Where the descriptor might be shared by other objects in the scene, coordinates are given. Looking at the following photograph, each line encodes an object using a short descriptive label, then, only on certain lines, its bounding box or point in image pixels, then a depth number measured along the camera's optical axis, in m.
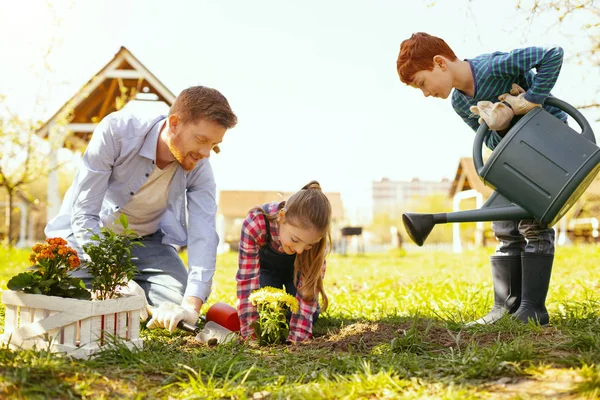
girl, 2.56
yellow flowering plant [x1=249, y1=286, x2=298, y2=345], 2.55
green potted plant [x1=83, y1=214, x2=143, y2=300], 2.22
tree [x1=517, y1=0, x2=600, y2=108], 4.05
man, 2.76
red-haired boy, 2.49
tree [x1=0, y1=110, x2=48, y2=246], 9.89
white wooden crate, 2.09
